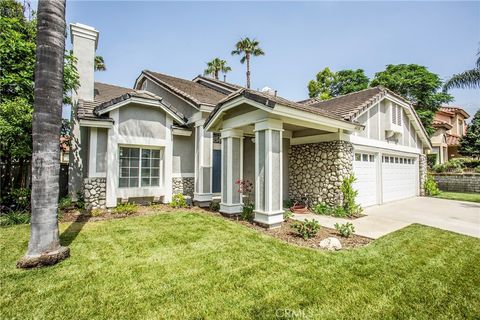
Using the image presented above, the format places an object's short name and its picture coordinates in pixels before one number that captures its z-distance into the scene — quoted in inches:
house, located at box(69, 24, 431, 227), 282.8
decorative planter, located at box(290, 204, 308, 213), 378.1
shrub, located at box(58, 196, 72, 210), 332.8
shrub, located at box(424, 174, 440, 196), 602.2
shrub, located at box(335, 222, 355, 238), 245.6
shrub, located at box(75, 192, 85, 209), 347.3
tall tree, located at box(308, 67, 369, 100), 1142.3
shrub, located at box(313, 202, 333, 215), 365.5
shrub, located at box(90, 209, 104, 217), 319.0
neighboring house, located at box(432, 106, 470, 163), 1026.1
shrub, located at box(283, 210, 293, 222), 314.1
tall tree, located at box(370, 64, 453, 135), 912.3
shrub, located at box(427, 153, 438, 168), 919.7
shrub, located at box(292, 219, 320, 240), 238.5
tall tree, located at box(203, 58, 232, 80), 1167.0
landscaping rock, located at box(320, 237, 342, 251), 210.5
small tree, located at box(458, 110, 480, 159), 947.3
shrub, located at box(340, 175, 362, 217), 354.0
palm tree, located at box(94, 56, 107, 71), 831.7
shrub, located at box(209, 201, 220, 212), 373.7
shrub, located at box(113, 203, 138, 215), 335.3
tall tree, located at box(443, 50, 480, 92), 528.1
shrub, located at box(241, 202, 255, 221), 307.3
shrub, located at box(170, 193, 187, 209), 388.3
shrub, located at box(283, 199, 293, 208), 411.8
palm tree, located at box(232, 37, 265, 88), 1067.9
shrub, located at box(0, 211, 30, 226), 268.3
